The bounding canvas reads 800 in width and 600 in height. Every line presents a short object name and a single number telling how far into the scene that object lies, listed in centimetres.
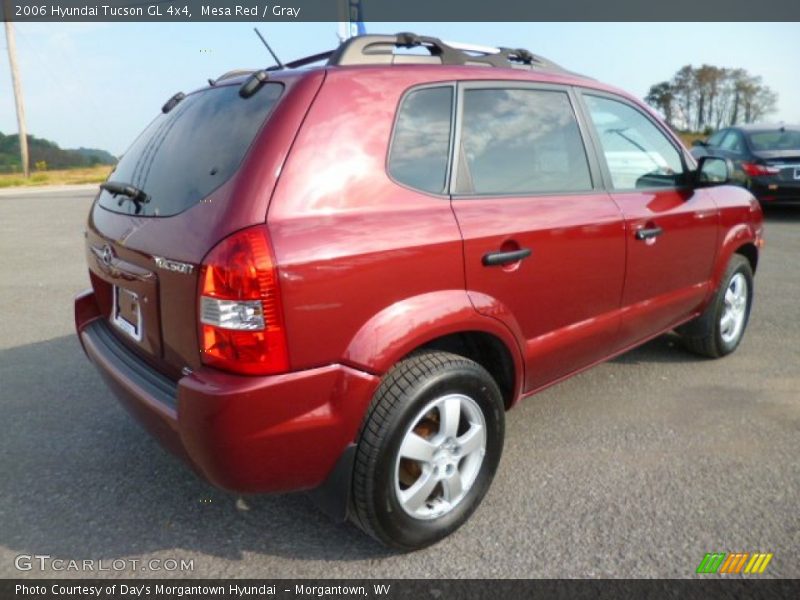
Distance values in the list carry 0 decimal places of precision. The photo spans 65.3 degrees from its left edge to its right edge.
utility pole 2676
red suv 196
